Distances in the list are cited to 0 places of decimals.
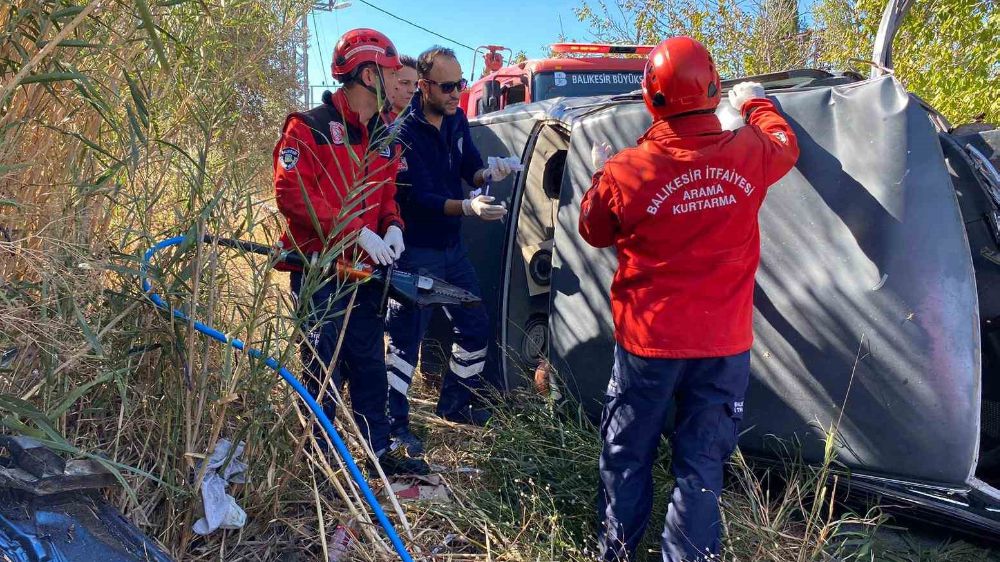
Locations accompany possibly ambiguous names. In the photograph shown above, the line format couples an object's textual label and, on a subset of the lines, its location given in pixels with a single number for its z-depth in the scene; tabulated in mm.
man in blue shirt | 3549
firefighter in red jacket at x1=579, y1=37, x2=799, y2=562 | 2248
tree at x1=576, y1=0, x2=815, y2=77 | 9898
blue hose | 2045
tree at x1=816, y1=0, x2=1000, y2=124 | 5387
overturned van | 2129
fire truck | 7570
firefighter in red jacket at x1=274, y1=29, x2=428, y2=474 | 2836
